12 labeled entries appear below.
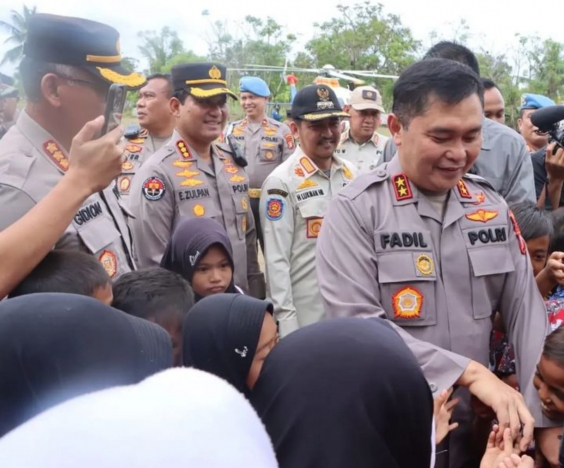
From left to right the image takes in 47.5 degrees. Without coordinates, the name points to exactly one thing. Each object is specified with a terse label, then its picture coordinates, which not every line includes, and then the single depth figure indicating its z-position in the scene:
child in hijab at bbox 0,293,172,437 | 0.98
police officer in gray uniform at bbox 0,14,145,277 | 1.96
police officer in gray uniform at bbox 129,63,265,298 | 3.20
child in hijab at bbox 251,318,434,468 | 1.21
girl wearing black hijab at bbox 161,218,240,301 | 2.74
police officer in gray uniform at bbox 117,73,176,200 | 4.77
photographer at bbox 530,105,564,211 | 3.23
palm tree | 26.87
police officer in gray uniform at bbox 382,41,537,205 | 3.15
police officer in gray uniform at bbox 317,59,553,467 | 1.95
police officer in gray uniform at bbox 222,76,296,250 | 6.68
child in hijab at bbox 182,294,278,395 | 1.49
